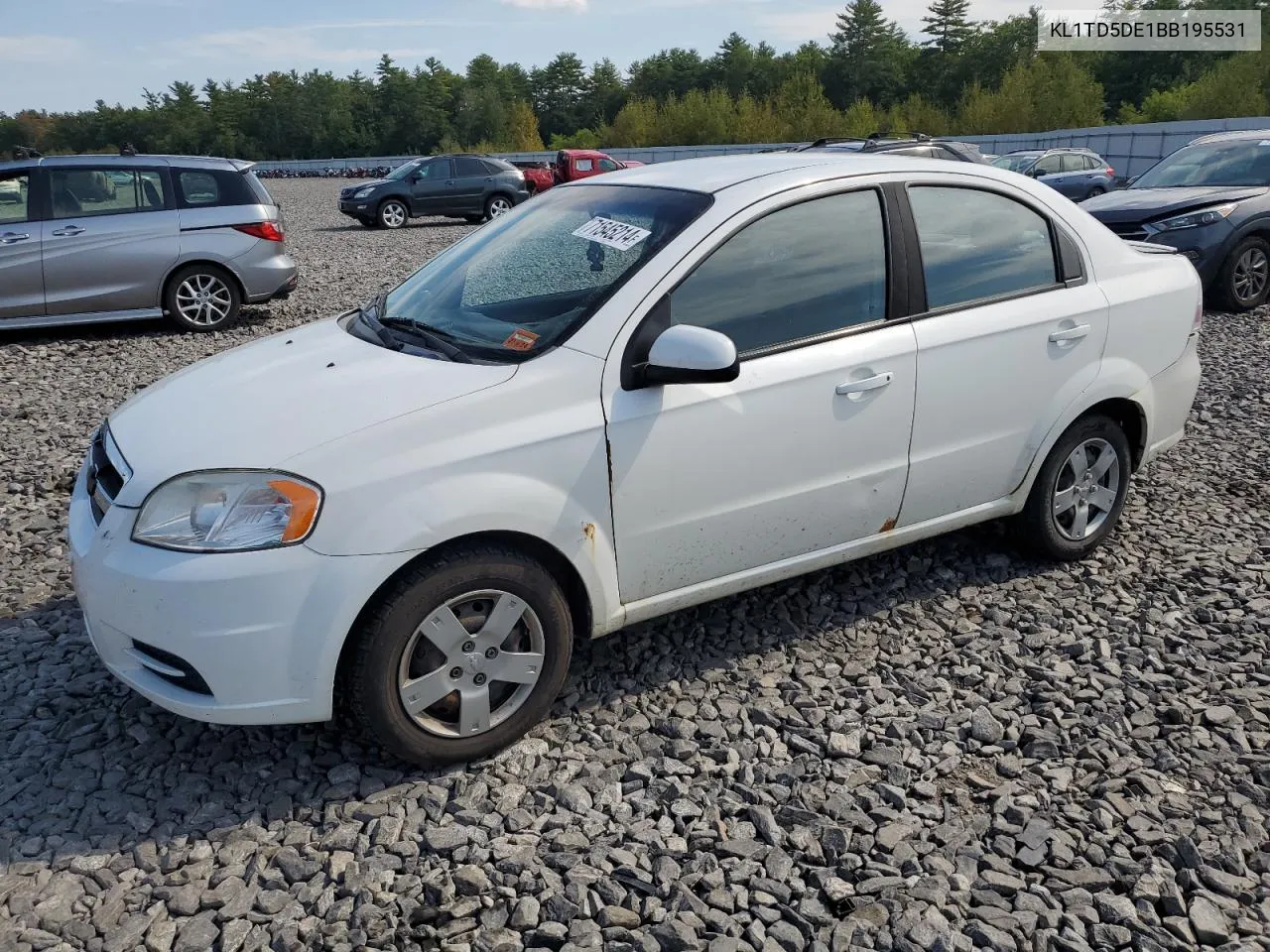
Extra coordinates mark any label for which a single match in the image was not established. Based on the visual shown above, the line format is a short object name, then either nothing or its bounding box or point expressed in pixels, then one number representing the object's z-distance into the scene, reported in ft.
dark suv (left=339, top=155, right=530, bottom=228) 74.79
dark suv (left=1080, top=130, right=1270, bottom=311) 32.24
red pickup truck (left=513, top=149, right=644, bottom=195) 82.86
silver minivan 31.27
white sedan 9.52
